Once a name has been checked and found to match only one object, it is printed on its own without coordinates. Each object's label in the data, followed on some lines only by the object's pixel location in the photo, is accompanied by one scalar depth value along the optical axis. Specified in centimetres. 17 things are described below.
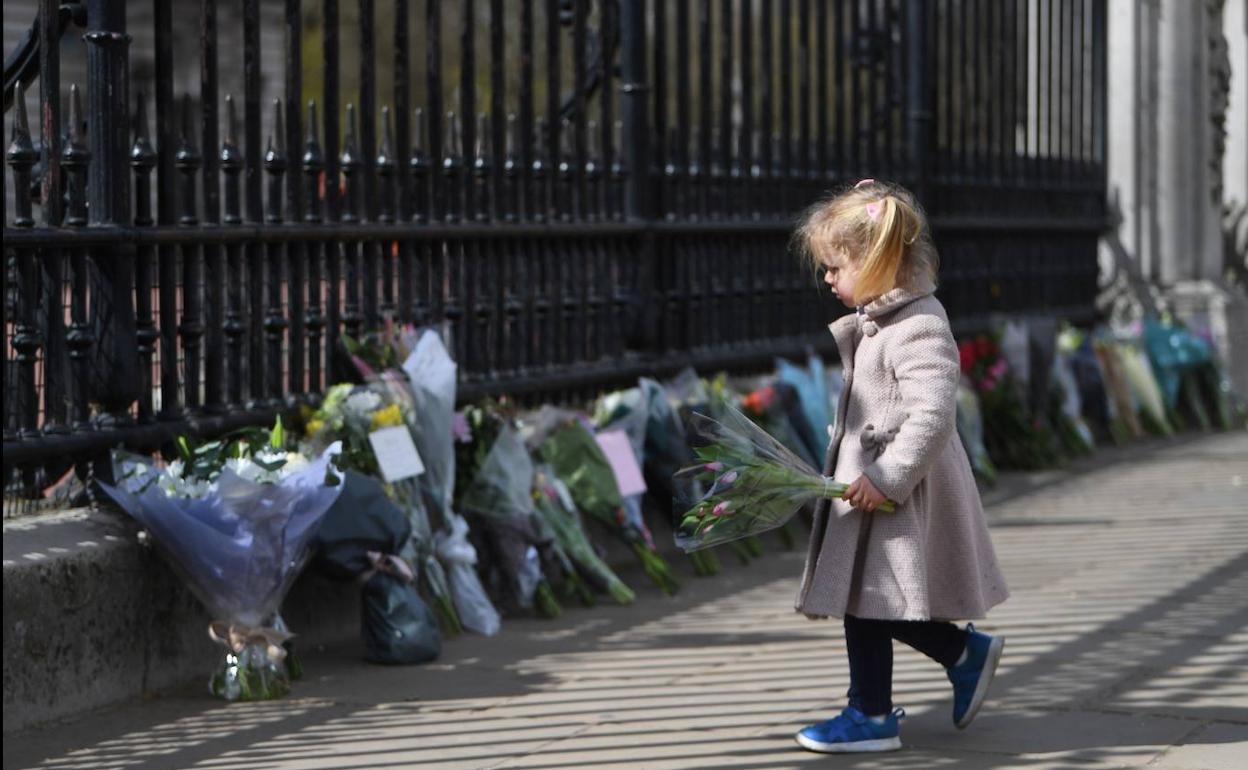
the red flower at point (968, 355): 2200
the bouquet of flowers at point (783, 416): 1700
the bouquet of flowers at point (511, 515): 1370
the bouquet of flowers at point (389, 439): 1269
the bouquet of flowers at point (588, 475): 1459
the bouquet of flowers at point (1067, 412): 2319
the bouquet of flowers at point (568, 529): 1410
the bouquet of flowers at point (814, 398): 1758
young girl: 955
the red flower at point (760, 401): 1697
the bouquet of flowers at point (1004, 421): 2203
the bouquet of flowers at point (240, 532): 1103
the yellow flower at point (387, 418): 1281
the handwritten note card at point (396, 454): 1266
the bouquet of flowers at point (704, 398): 1620
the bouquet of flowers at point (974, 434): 2027
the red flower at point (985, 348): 2237
